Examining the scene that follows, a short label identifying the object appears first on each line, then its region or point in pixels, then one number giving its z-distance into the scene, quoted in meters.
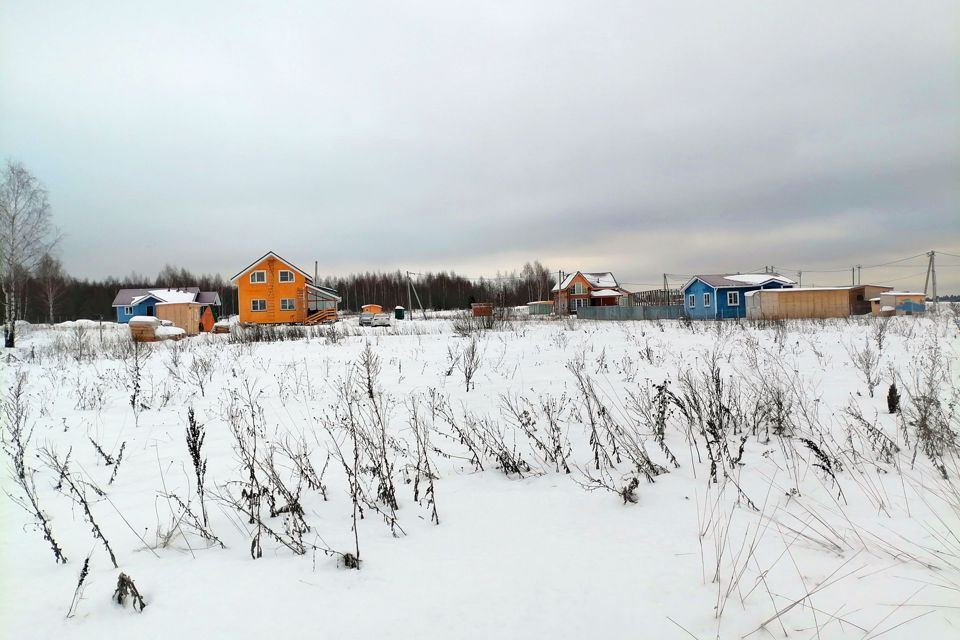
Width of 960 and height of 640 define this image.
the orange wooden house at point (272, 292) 35.94
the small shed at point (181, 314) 28.48
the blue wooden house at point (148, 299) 42.47
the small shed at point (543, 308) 53.16
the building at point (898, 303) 27.62
